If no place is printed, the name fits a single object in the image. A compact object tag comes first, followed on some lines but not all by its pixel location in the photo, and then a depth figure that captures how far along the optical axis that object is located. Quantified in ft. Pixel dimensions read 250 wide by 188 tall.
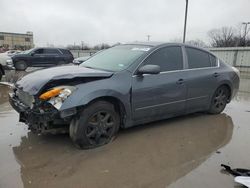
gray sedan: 8.46
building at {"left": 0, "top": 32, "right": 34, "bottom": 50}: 197.57
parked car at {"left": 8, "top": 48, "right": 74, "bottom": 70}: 39.72
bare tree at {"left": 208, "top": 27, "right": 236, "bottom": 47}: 141.60
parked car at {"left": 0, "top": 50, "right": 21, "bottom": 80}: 24.56
